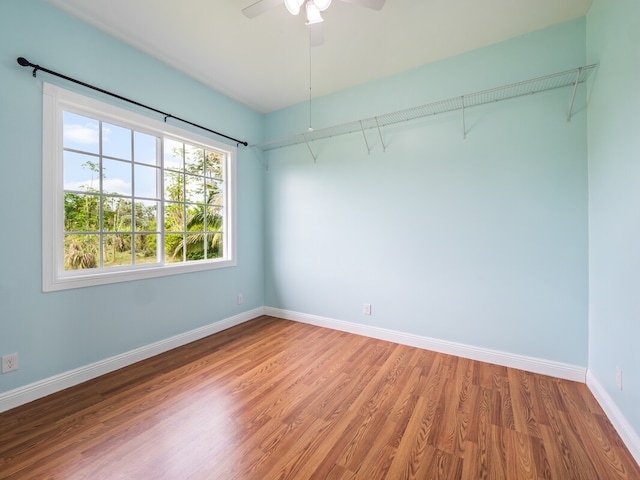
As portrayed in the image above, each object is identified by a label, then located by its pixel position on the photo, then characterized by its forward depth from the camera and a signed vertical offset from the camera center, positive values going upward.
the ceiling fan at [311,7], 1.69 +1.51
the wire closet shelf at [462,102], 2.10 +1.24
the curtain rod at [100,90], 1.84 +1.20
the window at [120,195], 2.03 +0.40
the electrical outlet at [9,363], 1.78 -0.82
